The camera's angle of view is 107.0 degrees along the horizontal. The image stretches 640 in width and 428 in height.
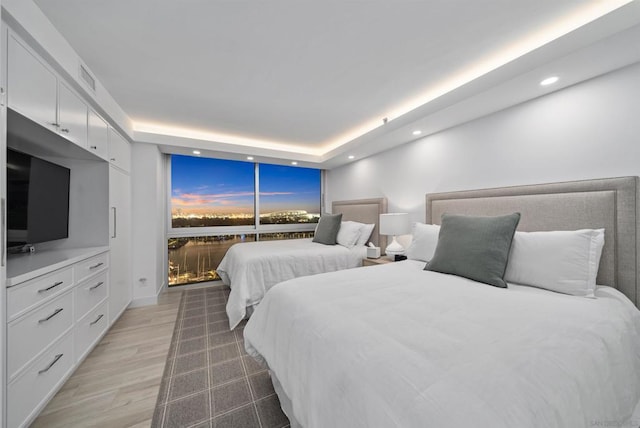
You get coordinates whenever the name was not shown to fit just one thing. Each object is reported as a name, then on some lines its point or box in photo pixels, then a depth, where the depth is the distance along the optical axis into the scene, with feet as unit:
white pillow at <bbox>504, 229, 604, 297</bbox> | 4.87
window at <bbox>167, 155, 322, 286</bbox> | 13.53
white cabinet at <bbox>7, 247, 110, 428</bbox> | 4.06
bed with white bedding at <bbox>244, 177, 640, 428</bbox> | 2.25
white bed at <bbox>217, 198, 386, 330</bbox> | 8.70
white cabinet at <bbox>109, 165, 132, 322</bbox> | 8.33
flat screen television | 5.45
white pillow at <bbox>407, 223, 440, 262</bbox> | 7.61
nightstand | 9.89
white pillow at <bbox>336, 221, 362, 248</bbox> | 11.86
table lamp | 10.00
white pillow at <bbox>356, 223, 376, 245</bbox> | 12.35
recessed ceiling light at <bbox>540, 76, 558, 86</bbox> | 5.91
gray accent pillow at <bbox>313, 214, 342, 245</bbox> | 12.25
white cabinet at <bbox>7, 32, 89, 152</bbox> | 4.20
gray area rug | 4.72
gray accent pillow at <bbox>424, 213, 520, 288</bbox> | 5.52
